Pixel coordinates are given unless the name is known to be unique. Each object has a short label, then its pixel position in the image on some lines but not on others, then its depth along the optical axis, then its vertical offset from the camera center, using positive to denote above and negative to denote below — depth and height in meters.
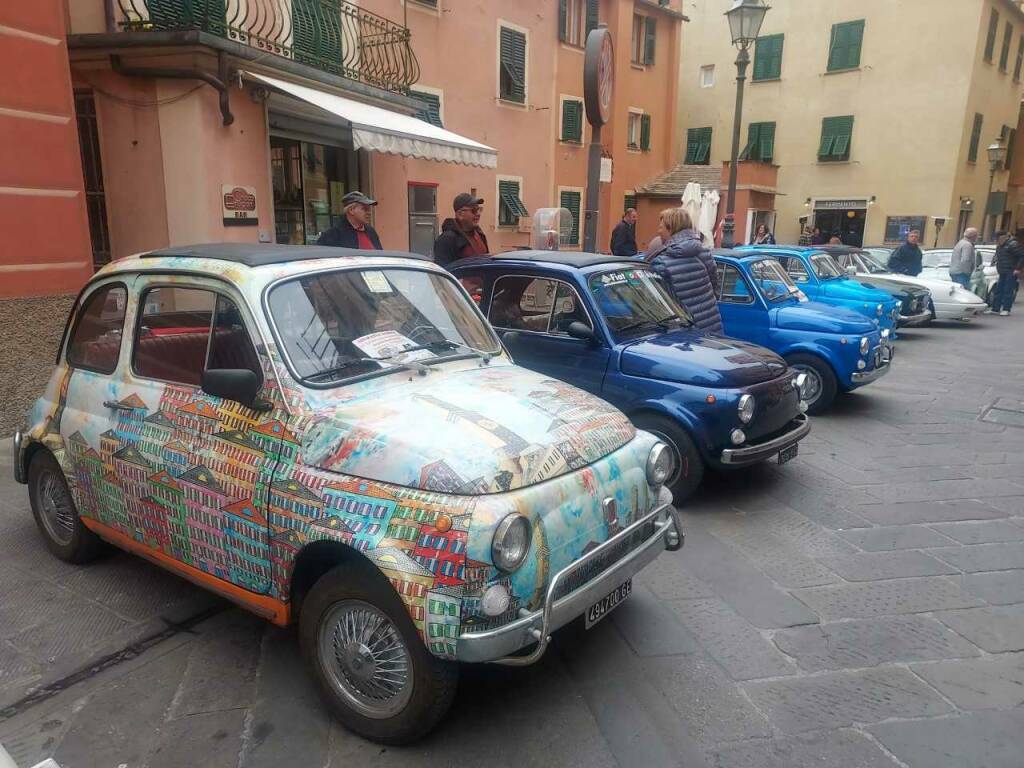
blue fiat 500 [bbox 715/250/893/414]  7.54 -1.00
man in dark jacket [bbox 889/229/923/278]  15.33 -0.46
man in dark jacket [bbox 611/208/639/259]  13.41 -0.10
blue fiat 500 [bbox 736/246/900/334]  9.88 -0.72
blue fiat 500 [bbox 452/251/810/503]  4.96 -0.91
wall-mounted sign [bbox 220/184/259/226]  9.09 +0.25
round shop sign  7.60 +1.71
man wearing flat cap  6.32 +0.00
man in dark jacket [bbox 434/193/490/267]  7.03 -0.04
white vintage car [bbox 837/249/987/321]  14.55 -1.15
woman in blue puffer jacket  6.66 -0.37
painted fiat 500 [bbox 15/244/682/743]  2.51 -0.95
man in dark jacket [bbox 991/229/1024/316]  16.38 -0.66
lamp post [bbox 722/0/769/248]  11.54 +3.44
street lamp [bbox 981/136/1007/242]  23.61 +2.83
